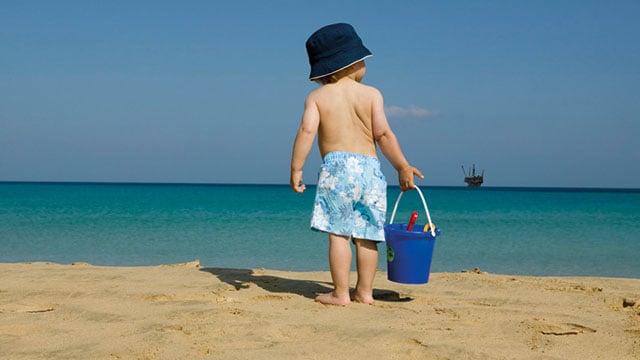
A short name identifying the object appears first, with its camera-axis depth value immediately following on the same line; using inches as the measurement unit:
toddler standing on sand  151.4
